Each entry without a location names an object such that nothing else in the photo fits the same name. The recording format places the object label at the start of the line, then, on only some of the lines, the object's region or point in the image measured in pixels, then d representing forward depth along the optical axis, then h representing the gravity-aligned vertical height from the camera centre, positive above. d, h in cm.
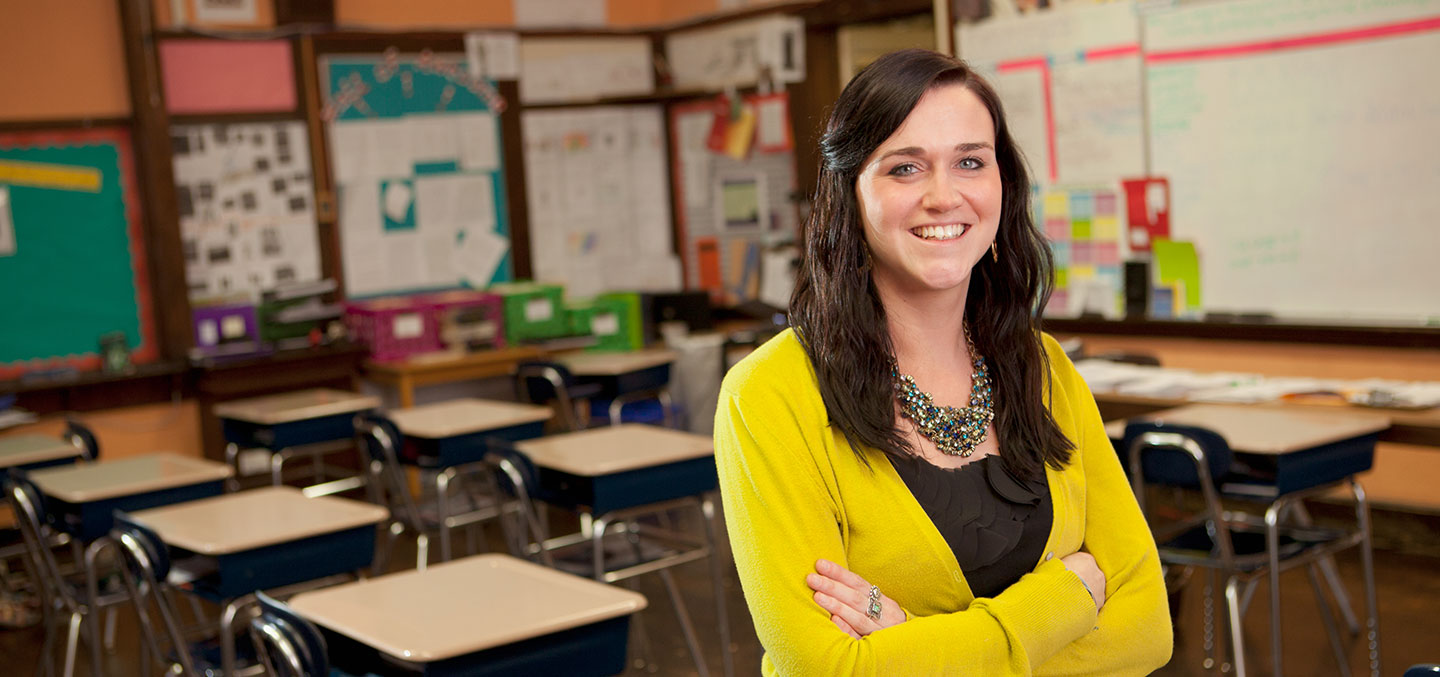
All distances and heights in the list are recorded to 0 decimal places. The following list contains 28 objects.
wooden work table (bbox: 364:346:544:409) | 667 -77
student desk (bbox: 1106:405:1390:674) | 337 -76
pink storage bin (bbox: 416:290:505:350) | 697 -55
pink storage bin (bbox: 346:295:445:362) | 679 -54
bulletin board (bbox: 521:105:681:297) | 782 +3
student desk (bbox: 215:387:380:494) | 537 -80
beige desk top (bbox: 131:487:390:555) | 325 -75
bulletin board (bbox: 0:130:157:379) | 616 -5
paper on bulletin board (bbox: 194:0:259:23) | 659 +108
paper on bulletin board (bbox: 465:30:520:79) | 744 +87
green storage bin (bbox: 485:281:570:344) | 719 -55
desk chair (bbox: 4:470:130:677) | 407 -104
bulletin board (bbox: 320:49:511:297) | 710 +25
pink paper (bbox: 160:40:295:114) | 653 +76
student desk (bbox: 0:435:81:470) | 480 -76
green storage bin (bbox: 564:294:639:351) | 734 -64
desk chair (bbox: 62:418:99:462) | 512 -75
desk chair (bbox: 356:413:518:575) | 454 -96
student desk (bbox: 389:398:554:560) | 470 -78
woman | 136 -28
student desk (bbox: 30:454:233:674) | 396 -76
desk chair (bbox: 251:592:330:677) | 236 -73
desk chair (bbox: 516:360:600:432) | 582 -79
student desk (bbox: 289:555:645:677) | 232 -74
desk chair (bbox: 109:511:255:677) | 328 -87
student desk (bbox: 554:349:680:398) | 600 -76
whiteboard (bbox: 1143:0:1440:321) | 473 +3
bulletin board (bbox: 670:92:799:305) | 740 -1
